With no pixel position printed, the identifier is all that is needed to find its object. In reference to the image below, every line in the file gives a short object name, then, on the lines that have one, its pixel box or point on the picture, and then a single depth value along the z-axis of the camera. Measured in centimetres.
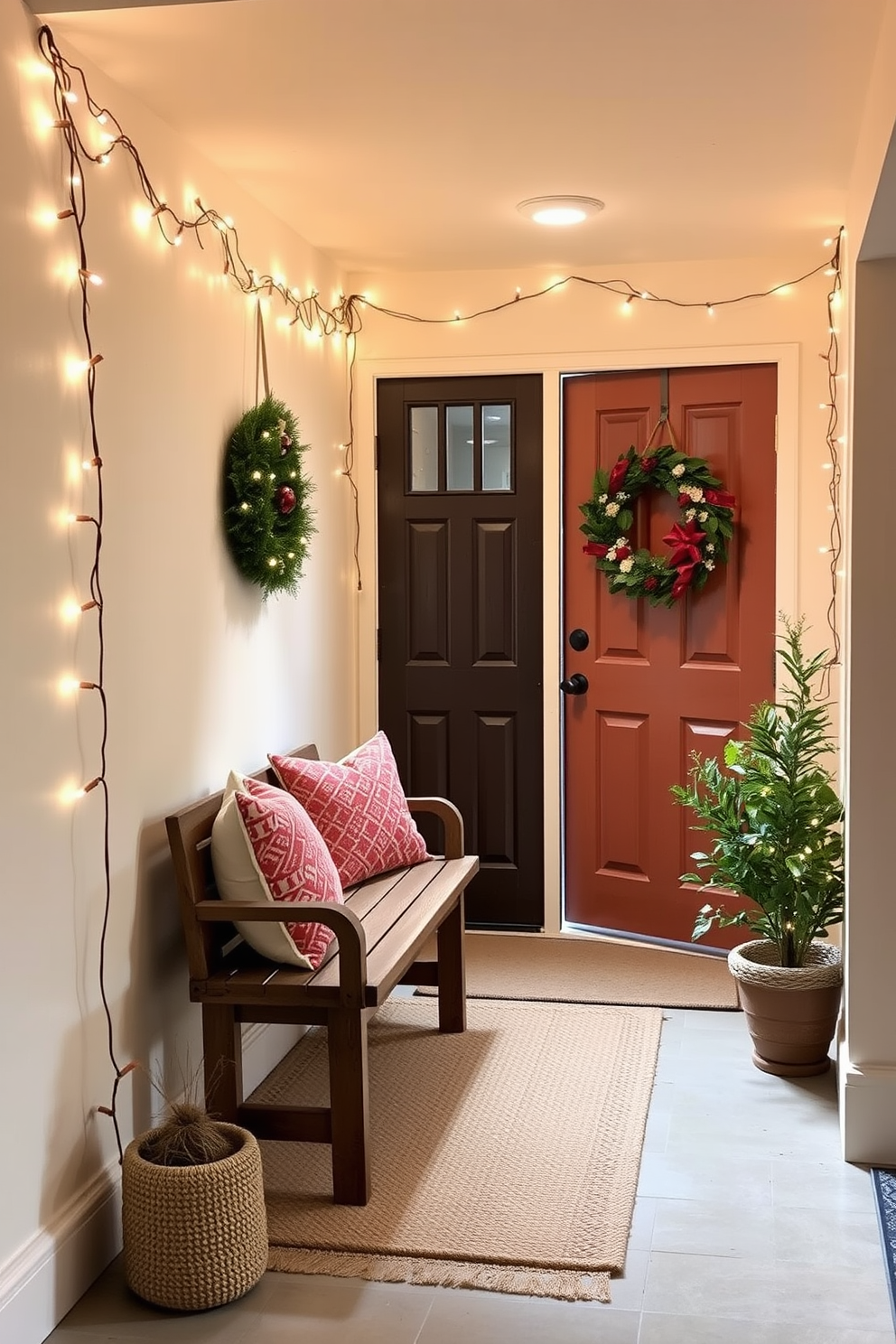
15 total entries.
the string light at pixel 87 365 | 253
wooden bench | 283
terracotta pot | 348
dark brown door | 473
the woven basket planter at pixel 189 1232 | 247
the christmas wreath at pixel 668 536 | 444
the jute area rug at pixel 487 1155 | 265
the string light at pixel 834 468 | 432
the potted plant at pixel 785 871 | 346
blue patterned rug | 263
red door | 447
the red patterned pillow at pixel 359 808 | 354
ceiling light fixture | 375
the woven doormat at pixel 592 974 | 420
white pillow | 297
